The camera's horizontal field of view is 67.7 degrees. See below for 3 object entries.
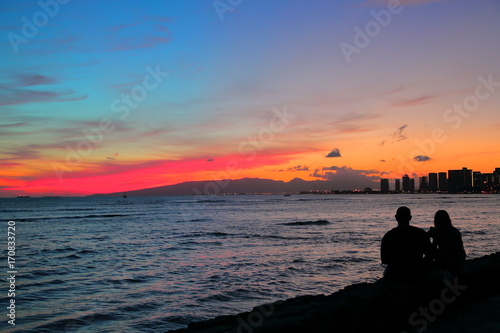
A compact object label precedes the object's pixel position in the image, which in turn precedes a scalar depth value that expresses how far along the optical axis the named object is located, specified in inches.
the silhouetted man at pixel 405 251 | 226.1
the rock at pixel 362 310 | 168.2
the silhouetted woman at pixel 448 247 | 255.8
